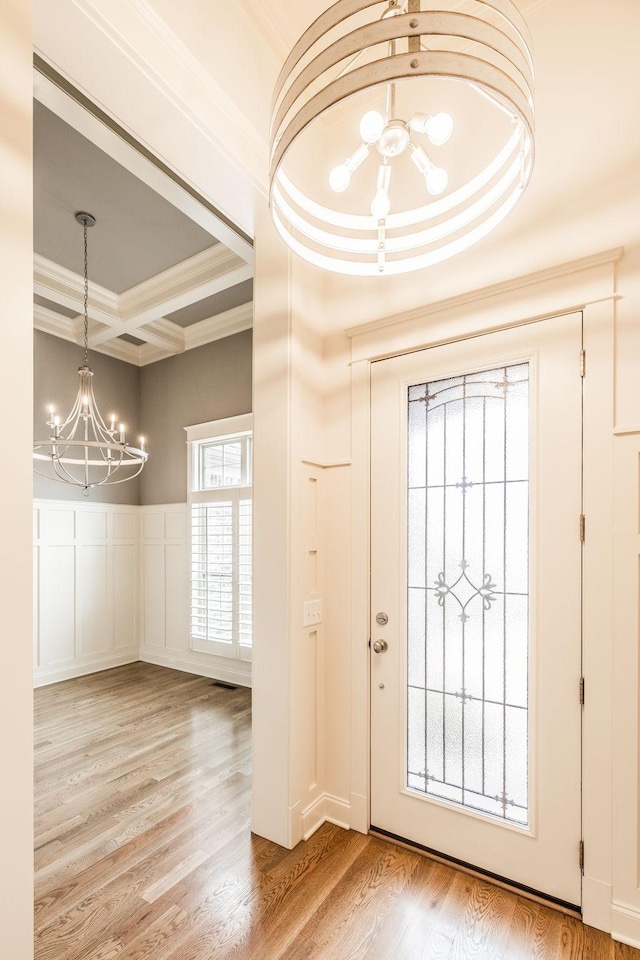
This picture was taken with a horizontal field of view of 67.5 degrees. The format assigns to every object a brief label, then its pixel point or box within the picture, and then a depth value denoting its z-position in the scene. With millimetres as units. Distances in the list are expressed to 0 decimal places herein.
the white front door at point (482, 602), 1868
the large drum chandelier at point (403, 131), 862
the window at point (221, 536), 4598
